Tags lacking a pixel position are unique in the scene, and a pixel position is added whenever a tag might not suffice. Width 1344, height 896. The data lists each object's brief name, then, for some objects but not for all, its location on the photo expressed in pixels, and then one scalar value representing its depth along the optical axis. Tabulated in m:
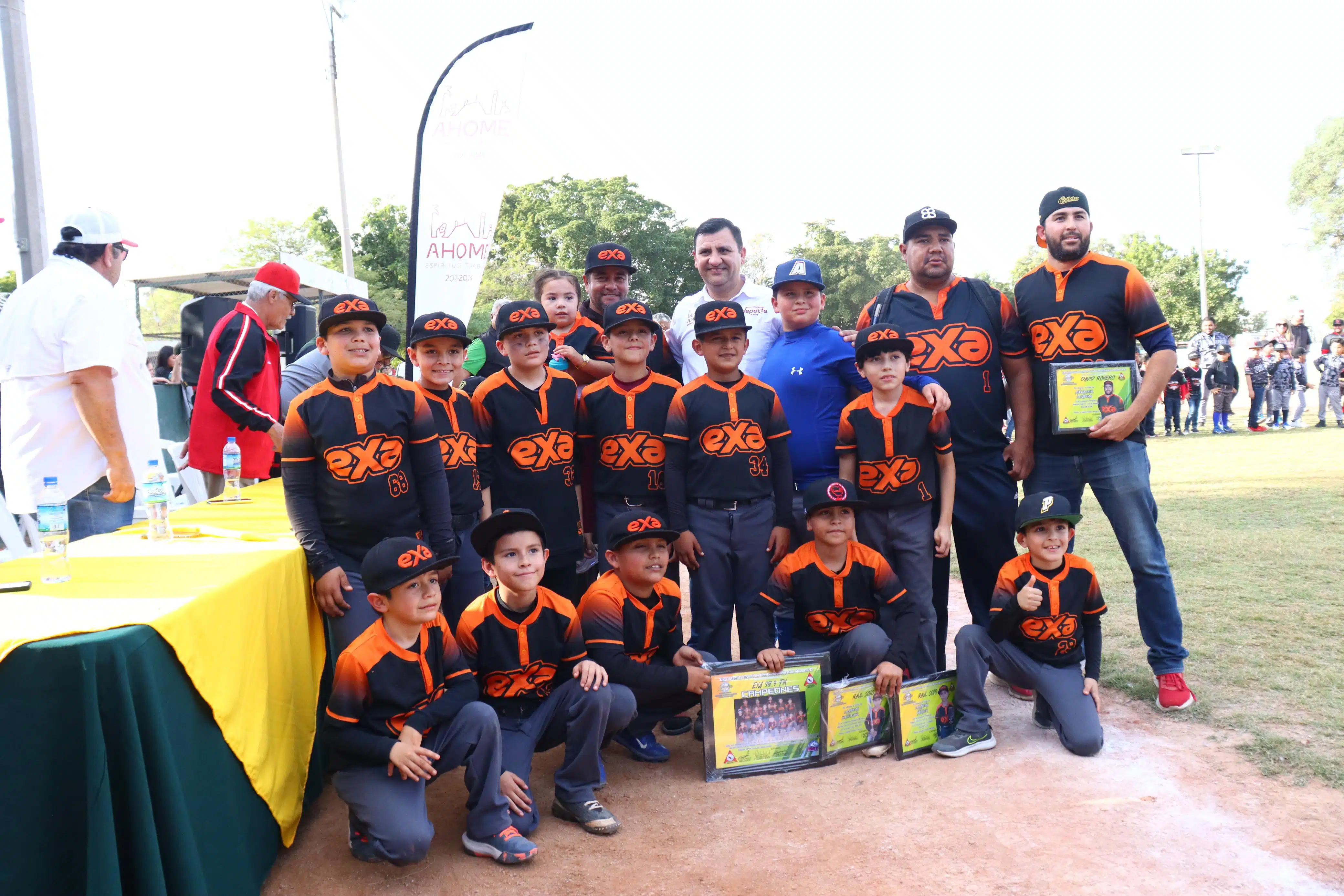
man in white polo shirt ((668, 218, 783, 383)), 5.16
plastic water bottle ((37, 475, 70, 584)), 3.01
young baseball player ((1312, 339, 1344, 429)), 18.55
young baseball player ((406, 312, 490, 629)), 4.28
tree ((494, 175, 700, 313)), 46.06
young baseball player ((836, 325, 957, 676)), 4.41
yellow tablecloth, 2.59
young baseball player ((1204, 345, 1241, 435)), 18.14
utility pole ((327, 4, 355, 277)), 19.40
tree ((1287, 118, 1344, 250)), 46.22
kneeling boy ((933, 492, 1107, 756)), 4.09
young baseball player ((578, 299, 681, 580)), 4.48
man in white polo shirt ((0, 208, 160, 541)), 3.82
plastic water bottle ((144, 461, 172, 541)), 3.72
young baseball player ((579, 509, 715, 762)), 3.89
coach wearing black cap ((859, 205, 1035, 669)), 4.62
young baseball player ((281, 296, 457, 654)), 3.65
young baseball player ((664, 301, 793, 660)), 4.35
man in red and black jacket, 4.96
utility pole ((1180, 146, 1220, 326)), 35.84
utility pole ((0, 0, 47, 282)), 6.36
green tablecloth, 2.27
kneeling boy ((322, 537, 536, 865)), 3.18
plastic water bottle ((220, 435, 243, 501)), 5.14
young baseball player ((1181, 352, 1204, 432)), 19.50
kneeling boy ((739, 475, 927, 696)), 4.22
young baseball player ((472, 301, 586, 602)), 4.40
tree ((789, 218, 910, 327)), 53.12
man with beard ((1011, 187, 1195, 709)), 4.42
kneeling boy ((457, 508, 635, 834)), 3.64
